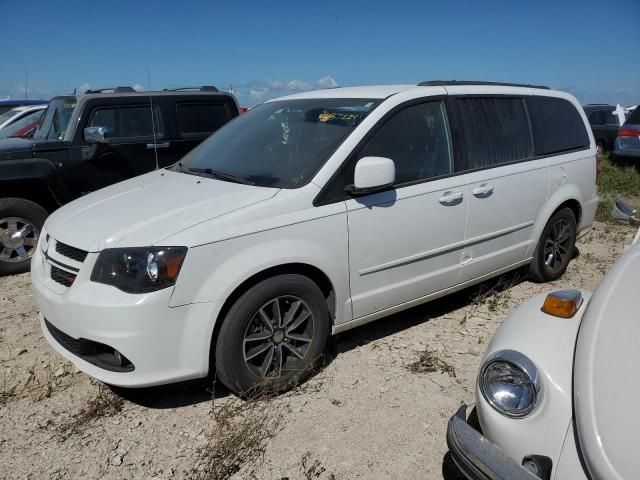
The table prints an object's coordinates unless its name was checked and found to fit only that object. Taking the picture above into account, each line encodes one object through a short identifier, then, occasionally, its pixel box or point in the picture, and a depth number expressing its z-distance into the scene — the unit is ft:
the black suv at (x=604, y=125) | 46.68
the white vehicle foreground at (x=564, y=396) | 5.58
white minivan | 9.00
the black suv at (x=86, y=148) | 18.07
